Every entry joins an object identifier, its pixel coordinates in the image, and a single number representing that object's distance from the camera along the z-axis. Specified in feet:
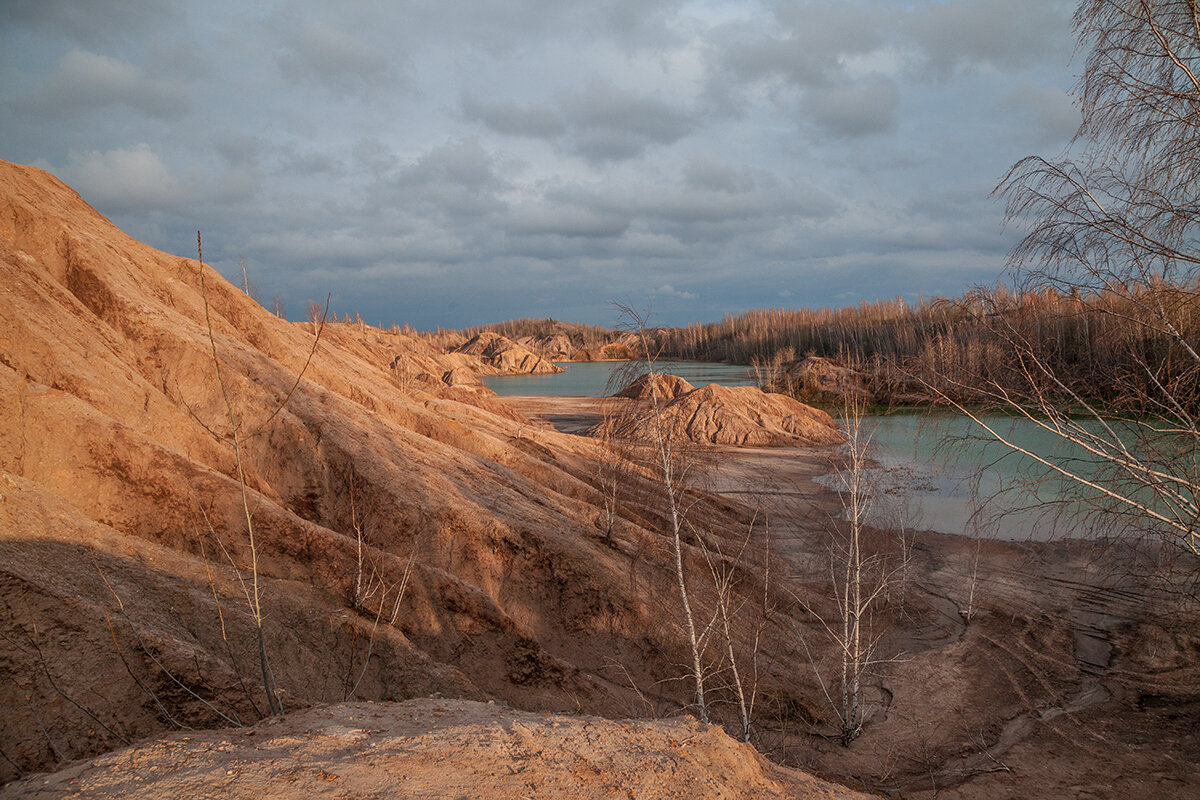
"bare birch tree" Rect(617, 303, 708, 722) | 22.44
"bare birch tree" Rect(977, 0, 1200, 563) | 18.92
